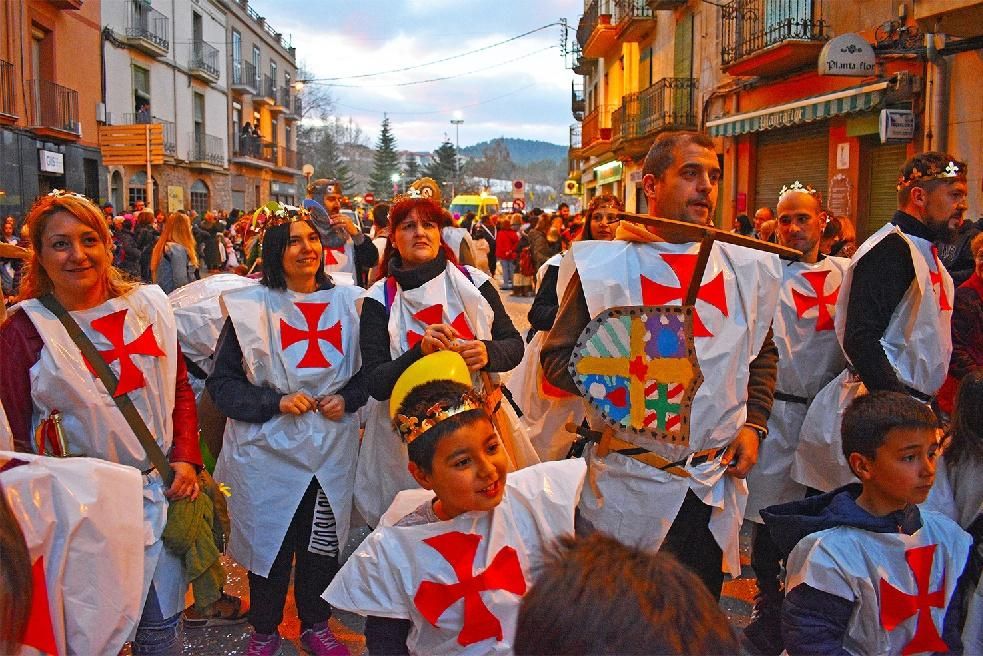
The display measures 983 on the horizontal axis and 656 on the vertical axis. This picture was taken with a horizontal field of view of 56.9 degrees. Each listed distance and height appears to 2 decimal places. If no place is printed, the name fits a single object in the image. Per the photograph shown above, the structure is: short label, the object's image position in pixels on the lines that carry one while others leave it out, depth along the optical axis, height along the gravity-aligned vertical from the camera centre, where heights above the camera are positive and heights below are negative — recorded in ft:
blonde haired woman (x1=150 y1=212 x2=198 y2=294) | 28.45 +0.39
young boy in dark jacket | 7.89 -2.56
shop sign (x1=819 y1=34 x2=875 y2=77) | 38.29 +8.93
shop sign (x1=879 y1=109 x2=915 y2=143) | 36.55 +5.73
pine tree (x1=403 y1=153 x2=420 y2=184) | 314.00 +34.64
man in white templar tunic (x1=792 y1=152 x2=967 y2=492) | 11.25 -0.46
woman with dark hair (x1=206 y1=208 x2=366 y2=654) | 11.76 -2.08
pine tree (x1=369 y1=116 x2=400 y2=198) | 312.91 +36.16
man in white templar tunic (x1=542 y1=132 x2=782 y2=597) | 9.34 -1.16
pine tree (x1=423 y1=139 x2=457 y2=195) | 285.02 +32.74
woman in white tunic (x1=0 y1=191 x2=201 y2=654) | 9.55 -1.07
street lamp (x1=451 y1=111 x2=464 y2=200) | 269.85 +37.24
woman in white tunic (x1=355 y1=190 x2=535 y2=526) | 12.09 -0.71
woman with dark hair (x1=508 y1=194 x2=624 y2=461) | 16.69 -2.50
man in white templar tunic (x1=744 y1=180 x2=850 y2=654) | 13.10 -1.41
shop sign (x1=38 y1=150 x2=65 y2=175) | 70.74 +8.39
